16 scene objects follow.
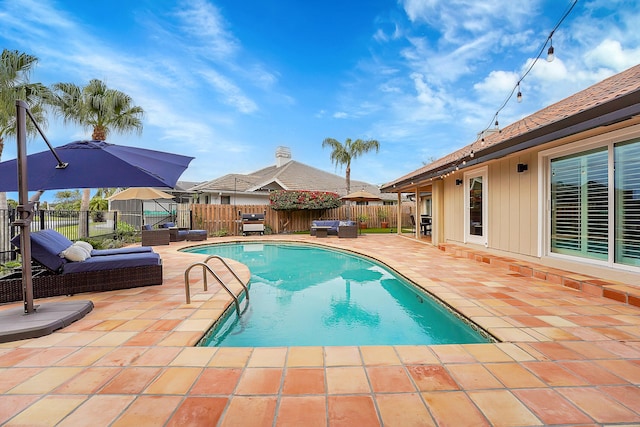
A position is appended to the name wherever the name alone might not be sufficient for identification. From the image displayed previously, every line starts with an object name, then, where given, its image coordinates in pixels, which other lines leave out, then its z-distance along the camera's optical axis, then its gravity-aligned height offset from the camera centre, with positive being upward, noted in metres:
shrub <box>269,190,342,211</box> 16.73 +0.68
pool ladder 4.05 -1.28
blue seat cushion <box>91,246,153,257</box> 5.77 -0.80
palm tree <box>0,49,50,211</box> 8.71 +4.01
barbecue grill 15.66 -0.67
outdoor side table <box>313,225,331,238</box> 14.47 -0.98
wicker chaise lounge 4.24 -0.96
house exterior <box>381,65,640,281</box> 4.34 +0.49
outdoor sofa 14.12 -0.81
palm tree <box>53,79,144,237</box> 11.84 +4.45
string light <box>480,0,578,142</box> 4.43 +2.87
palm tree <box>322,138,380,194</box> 21.33 +4.67
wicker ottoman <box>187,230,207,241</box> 13.07 -1.04
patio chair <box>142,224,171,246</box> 11.47 -1.00
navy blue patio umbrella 3.89 +0.58
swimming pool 3.54 -1.58
